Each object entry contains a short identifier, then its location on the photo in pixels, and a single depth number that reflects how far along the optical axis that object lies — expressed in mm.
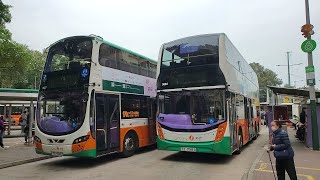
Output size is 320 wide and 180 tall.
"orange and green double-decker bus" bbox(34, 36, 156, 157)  7633
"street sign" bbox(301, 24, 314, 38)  9924
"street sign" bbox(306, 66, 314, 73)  9941
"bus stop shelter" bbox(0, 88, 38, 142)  12104
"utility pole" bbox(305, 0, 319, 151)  9679
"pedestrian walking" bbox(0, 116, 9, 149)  11031
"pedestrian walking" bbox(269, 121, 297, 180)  4898
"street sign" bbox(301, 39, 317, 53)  9824
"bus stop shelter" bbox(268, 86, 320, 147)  10360
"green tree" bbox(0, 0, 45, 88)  13451
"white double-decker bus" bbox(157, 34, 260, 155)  8063
